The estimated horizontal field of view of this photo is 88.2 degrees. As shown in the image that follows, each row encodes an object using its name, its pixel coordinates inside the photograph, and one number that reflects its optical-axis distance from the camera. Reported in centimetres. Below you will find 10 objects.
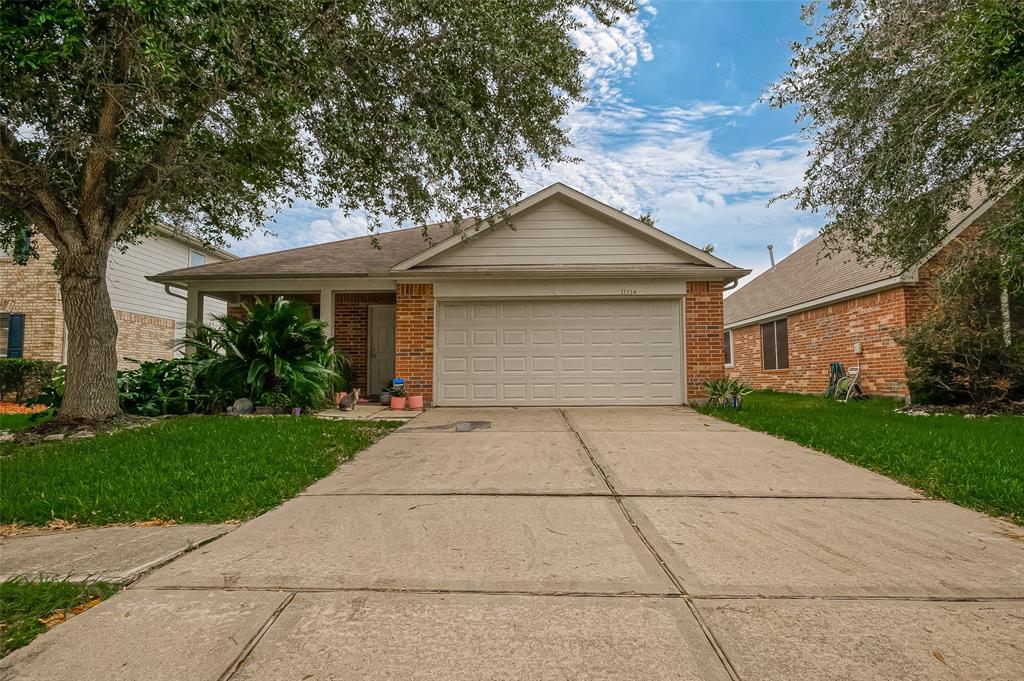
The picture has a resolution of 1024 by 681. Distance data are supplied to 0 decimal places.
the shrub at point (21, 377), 1325
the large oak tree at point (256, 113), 577
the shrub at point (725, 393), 977
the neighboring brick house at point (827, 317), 1148
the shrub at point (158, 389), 880
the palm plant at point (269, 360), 902
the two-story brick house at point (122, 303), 1430
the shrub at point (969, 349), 912
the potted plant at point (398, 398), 1001
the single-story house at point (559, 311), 1034
